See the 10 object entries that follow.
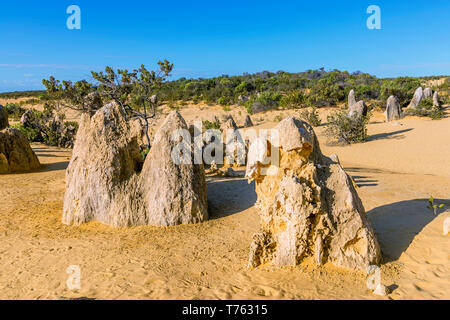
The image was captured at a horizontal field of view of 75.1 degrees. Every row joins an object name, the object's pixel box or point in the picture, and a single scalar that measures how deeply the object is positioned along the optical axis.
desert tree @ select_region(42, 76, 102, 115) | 11.49
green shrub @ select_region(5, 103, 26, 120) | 24.95
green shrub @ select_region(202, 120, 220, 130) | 16.72
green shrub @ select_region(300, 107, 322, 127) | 20.08
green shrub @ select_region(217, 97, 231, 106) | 30.60
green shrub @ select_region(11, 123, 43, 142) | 16.27
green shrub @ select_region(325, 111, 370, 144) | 16.45
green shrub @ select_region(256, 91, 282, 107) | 26.36
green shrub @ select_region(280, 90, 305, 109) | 25.12
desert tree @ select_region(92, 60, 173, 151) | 10.71
